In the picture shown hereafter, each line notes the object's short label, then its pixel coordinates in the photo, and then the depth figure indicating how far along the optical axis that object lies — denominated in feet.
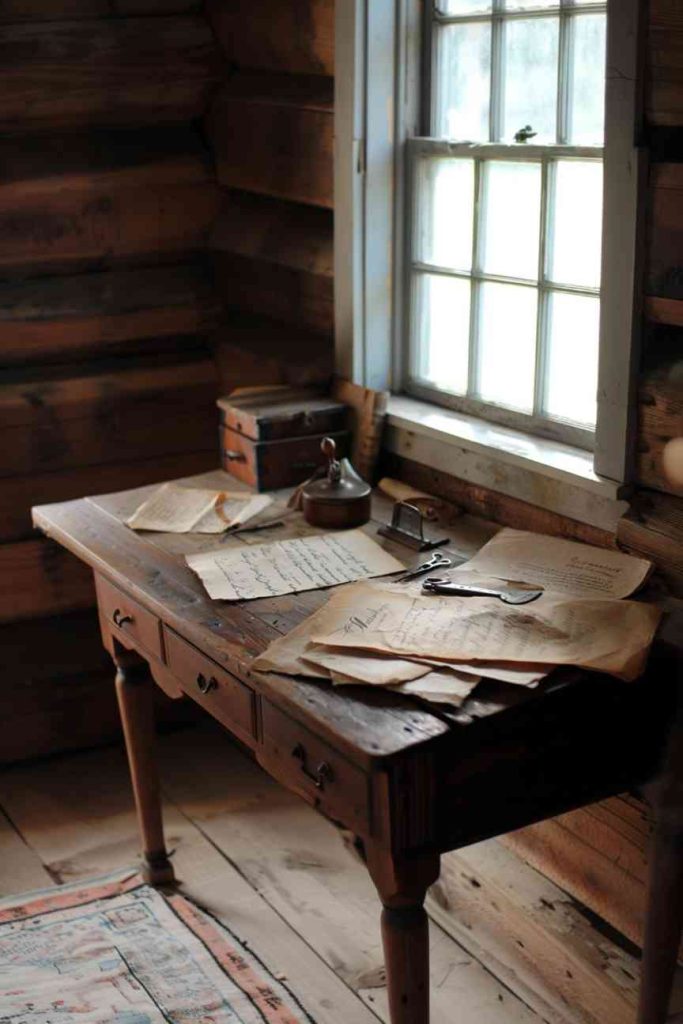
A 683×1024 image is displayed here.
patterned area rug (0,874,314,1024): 8.79
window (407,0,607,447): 8.37
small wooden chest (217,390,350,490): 9.75
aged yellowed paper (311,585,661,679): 6.63
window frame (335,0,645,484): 9.54
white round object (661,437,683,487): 7.26
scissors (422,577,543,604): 7.30
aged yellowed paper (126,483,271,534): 9.10
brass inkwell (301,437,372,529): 8.83
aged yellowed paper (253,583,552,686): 6.50
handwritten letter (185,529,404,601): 7.92
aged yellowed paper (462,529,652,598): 7.49
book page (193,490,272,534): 9.05
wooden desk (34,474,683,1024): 6.20
